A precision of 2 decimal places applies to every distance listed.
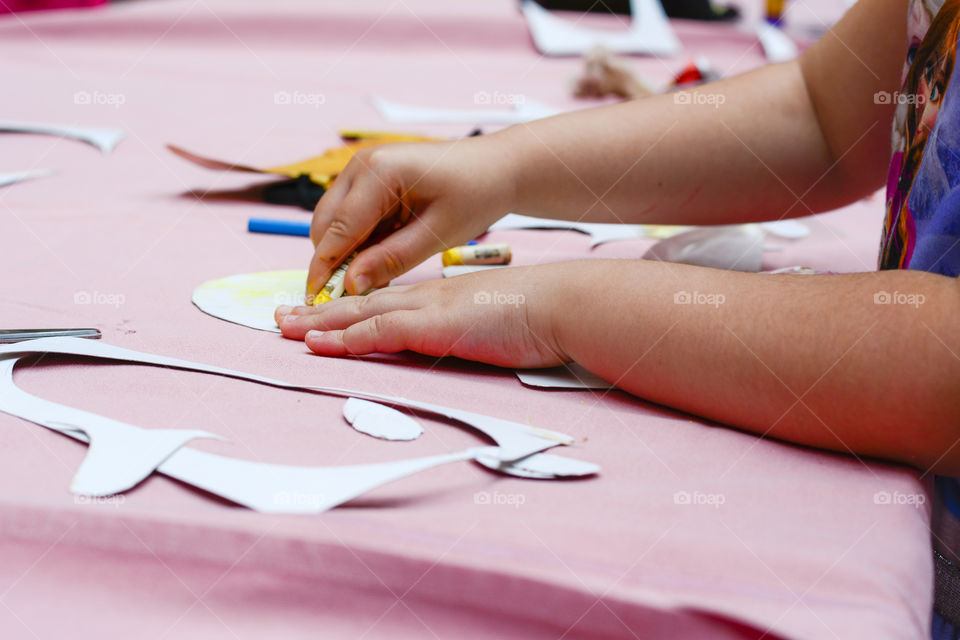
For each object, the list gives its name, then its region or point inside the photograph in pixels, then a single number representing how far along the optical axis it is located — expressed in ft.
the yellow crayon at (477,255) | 3.81
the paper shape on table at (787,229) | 4.15
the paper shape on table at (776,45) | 7.67
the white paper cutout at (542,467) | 3.18
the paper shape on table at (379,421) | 3.26
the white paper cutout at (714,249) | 3.91
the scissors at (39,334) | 3.41
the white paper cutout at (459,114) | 5.24
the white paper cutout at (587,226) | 4.06
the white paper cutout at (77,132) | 4.45
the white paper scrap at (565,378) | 3.41
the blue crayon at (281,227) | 4.00
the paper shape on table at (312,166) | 4.17
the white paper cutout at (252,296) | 3.59
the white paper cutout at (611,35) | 7.46
